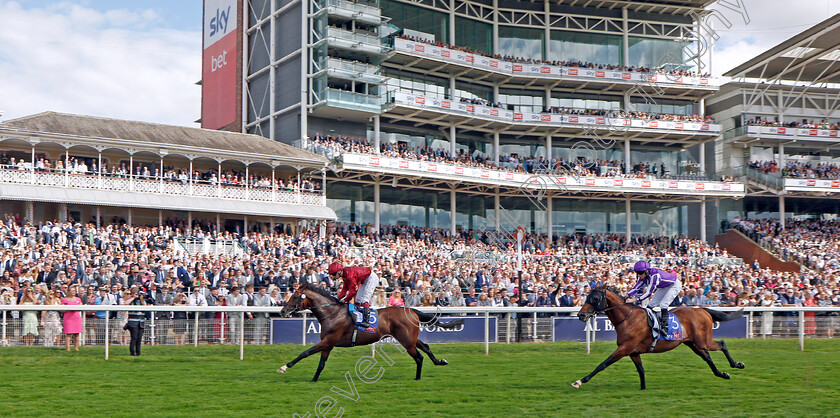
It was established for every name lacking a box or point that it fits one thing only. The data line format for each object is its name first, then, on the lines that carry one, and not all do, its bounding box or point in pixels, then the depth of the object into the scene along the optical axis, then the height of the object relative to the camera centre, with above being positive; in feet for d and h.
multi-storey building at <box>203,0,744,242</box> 127.03 +20.17
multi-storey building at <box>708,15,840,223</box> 145.79 +17.57
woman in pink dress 45.57 -5.11
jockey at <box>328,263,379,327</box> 37.14 -2.48
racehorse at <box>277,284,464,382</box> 36.29 -4.13
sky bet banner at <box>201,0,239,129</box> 145.69 +29.57
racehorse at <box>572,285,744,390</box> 34.42 -4.11
